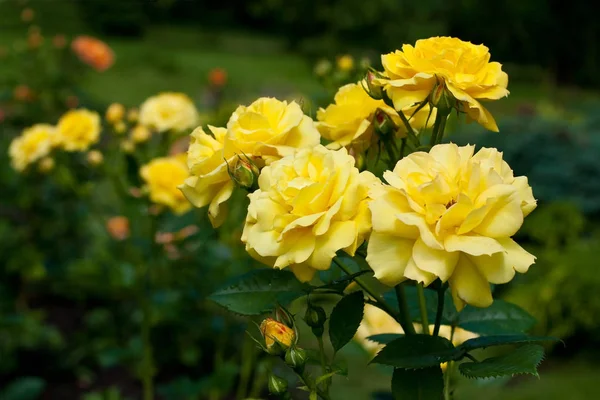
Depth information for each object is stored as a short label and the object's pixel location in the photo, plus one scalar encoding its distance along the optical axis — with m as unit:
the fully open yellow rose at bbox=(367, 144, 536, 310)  0.71
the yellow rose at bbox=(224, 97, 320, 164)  0.80
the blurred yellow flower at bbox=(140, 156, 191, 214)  1.43
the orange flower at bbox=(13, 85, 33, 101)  2.87
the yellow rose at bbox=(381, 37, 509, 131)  0.79
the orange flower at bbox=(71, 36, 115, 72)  3.07
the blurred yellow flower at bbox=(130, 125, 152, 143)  1.55
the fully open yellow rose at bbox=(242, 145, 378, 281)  0.73
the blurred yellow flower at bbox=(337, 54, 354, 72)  1.29
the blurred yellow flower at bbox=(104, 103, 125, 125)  1.63
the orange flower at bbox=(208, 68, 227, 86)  3.75
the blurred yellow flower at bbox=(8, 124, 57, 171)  1.67
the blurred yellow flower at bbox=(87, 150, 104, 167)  1.59
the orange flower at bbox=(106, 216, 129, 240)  2.27
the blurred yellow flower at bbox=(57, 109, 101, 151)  1.59
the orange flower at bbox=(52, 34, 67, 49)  3.45
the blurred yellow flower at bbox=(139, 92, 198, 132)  1.56
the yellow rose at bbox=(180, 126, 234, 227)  0.80
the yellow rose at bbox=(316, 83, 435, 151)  0.84
